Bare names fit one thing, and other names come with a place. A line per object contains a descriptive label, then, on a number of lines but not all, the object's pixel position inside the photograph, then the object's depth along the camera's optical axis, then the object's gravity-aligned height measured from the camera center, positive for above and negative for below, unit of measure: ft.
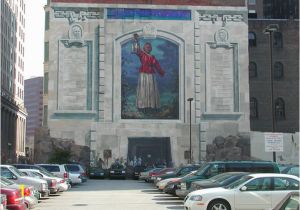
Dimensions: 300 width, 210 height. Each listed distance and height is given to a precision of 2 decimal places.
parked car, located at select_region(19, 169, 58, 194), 86.63 -7.71
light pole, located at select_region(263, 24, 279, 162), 111.96 +22.24
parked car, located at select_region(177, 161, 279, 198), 80.94 -5.15
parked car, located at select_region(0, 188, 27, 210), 52.24 -6.41
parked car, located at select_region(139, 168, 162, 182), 144.07 -11.67
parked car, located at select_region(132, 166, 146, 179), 174.94 -12.10
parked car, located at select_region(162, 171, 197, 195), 88.91 -8.84
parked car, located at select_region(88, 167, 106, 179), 175.42 -12.74
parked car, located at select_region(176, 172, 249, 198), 63.82 -5.89
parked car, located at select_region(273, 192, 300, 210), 31.42 -4.06
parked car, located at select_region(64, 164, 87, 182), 130.59 -8.81
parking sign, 93.81 -1.39
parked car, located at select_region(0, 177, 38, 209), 57.52 -6.47
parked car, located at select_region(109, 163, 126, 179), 175.52 -12.43
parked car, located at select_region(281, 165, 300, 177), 90.17 -6.13
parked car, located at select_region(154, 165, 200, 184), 102.59 -7.12
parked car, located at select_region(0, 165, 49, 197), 76.79 -6.52
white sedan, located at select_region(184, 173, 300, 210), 57.06 -6.43
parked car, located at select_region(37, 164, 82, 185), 110.11 -8.02
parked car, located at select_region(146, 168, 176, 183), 126.11 -9.75
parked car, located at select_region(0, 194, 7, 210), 46.91 -5.88
